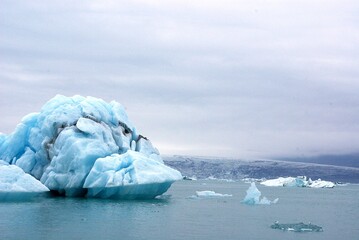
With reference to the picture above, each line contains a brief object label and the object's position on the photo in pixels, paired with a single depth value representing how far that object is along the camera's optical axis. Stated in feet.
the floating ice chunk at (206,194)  100.73
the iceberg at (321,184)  200.34
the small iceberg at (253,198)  83.25
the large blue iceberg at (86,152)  80.48
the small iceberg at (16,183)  71.51
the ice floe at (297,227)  54.90
